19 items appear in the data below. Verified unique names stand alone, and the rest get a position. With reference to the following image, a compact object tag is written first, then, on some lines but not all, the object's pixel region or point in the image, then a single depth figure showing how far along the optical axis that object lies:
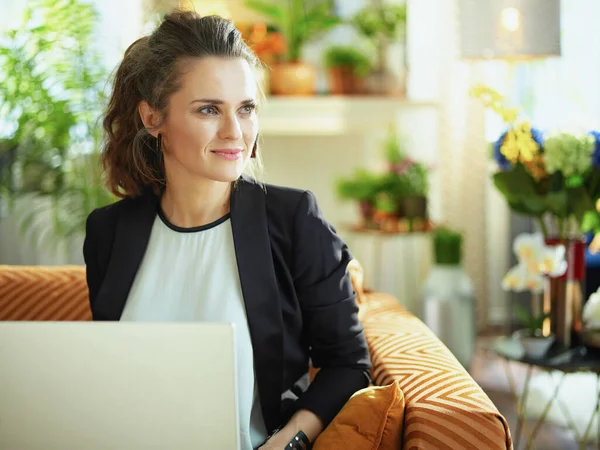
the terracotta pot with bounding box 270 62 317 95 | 4.20
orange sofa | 1.23
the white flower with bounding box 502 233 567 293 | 2.26
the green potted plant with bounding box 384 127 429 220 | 3.80
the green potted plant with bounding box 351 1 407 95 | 4.33
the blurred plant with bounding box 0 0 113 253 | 2.93
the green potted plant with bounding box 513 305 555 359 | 2.21
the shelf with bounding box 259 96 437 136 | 4.19
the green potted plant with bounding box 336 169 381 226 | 3.86
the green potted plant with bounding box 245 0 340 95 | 4.20
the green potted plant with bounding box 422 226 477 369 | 3.57
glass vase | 2.26
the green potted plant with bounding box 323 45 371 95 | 4.29
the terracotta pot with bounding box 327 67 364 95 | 4.30
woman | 1.37
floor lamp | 2.52
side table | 2.10
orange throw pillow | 1.28
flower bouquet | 2.19
